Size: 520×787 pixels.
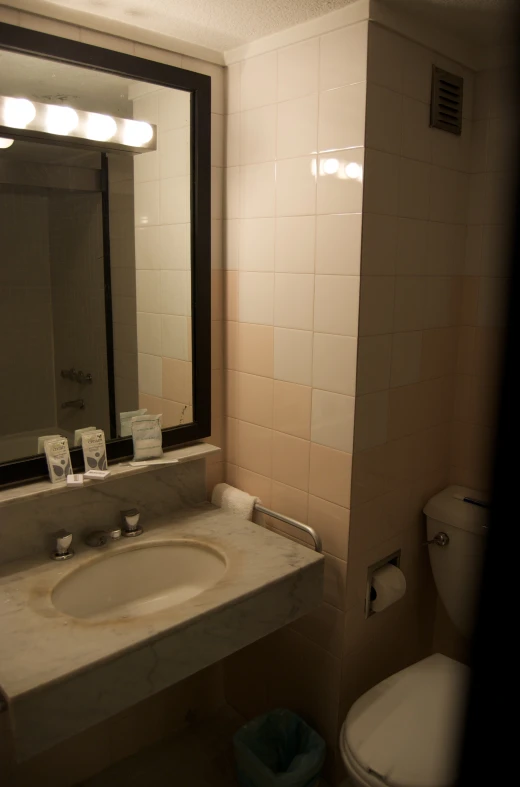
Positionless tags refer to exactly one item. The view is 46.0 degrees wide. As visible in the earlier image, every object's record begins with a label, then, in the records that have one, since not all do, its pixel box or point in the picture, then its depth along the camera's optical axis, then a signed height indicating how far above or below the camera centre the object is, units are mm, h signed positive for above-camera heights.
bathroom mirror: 1535 +87
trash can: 1640 -1312
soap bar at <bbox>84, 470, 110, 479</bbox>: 1598 -508
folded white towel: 1849 -672
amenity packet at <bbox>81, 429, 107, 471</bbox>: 1626 -455
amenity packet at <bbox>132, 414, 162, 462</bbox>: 1740 -447
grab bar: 1654 -670
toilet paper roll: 1769 -877
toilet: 1403 -1070
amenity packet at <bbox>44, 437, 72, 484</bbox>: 1545 -454
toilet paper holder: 1775 -830
